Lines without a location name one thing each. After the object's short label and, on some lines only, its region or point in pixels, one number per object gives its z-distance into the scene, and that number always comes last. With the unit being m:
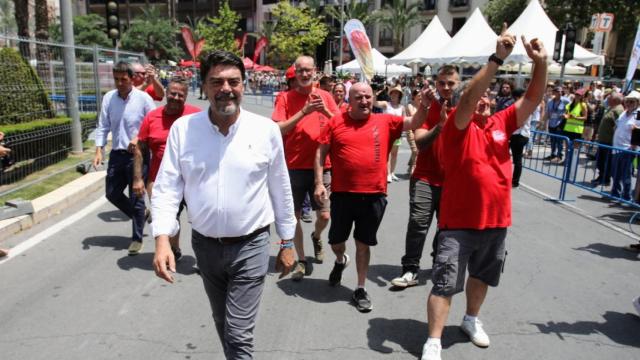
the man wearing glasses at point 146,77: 6.04
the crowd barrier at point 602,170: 8.59
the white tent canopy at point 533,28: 15.98
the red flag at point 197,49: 35.34
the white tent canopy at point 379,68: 28.42
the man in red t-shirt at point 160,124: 4.76
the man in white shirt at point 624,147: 8.60
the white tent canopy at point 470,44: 17.84
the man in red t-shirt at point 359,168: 4.26
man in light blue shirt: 5.61
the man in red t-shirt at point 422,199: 4.74
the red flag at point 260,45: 37.78
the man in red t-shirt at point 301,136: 4.87
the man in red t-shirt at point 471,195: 3.37
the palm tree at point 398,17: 55.66
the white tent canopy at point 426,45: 22.17
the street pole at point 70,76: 9.64
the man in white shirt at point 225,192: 2.62
